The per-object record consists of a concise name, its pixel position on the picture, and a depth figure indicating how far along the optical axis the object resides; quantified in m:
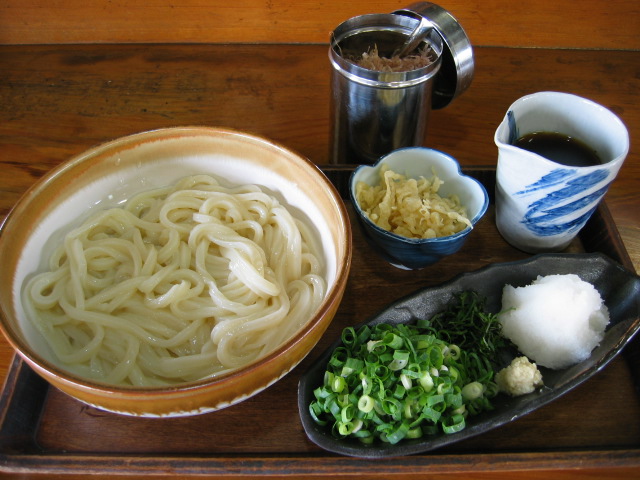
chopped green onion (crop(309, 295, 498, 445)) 0.34
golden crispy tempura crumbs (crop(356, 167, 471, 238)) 0.42
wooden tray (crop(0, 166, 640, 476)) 0.34
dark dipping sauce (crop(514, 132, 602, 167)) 0.44
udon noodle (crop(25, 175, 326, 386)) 0.36
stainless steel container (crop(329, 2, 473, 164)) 0.46
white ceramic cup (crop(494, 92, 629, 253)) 0.40
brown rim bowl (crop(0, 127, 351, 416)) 0.31
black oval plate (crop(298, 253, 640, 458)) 0.34
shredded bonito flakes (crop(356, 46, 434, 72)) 0.47
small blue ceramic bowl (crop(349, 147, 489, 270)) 0.40
